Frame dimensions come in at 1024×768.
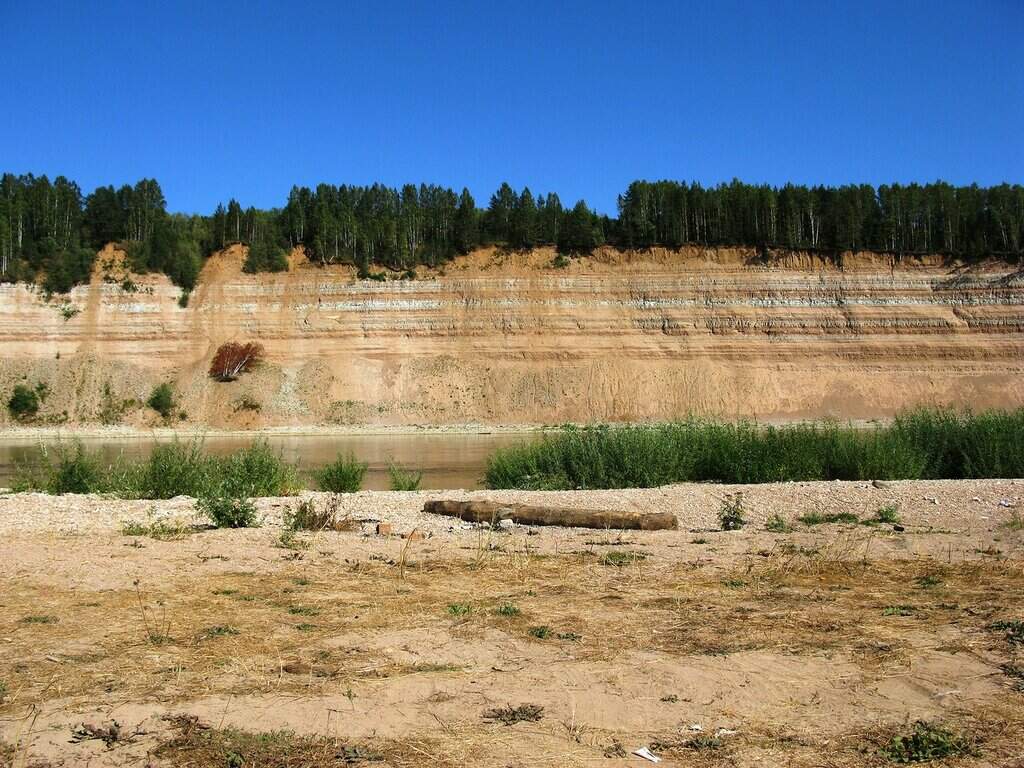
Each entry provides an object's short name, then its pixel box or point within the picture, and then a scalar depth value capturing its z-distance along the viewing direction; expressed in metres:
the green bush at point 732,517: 12.27
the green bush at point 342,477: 18.52
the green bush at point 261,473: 16.47
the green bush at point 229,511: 11.73
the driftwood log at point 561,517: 11.99
